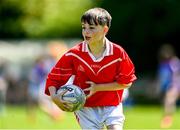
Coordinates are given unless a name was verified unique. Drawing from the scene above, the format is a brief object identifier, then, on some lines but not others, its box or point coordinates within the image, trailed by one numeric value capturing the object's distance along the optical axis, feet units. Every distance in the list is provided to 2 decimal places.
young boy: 33.37
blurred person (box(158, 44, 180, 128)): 78.69
